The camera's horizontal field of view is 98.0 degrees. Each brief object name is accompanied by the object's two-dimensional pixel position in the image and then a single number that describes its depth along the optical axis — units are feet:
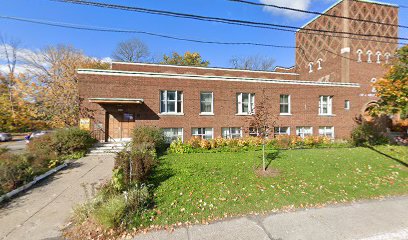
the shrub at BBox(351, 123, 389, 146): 46.16
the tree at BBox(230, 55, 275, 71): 151.74
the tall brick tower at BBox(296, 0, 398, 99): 66.44
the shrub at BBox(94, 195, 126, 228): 12.69
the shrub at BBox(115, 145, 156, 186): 18.49
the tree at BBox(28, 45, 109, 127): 47.70
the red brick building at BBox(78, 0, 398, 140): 43.96
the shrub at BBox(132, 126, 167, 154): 36.74
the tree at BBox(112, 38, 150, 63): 136.17
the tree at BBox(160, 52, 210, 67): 125.29
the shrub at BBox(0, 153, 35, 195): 20.10
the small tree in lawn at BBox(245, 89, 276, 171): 25.14
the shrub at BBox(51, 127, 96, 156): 35.01
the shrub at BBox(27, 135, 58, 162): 30.61
